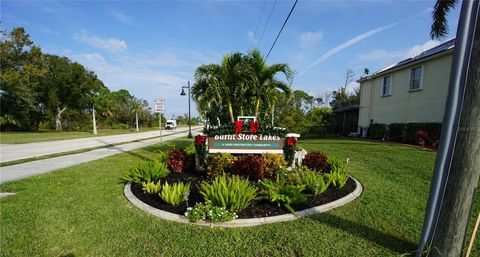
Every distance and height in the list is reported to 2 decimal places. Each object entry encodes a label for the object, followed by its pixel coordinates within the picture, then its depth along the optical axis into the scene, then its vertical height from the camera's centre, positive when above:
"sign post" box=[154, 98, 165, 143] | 12.70 +0.32
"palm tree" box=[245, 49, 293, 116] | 11.15 +1.89
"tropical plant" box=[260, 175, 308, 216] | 4.20 -1.37
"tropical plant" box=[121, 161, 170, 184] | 5.79 -1.47
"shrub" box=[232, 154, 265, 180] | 5.81 -1.25
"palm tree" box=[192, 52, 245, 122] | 10.76 +1.50
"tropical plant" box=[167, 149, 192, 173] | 7.00 -1.40
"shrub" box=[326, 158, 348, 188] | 5.18 -1.27
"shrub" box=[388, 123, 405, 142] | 15.08 -0.69
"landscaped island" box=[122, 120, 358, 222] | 4.04 -1.36
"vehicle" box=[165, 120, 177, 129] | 50.54 -2.42
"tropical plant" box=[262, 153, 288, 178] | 6.05 -1.20
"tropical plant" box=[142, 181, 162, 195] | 4.96 -1.56
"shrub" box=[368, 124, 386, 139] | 17.11 -0.78
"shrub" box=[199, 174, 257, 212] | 3.93 -1.32
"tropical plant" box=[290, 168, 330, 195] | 4.62 -1.29
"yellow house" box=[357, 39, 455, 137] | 13.20 +2.00
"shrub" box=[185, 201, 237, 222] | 3.78 -1.57
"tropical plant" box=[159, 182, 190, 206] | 4.35 -1.48
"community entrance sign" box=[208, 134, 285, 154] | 6.59 -0.77
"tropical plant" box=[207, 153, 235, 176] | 6.23 -1.27
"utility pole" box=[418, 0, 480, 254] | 2.32 -0.29
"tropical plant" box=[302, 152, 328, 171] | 6.81 -1.24
